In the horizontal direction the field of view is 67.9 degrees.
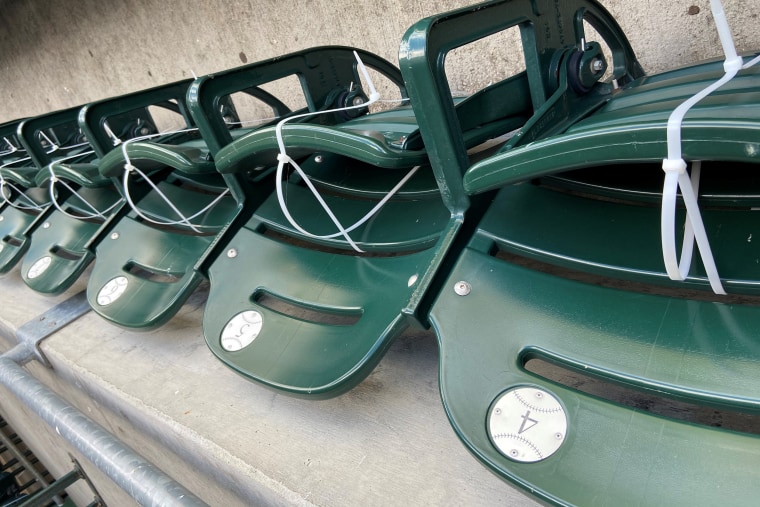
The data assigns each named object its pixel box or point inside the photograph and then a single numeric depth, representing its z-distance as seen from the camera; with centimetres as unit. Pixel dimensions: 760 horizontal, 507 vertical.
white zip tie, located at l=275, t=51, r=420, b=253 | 108
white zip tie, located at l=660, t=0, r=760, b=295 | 57
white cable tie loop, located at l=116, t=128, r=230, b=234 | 154
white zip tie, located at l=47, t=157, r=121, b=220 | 209
